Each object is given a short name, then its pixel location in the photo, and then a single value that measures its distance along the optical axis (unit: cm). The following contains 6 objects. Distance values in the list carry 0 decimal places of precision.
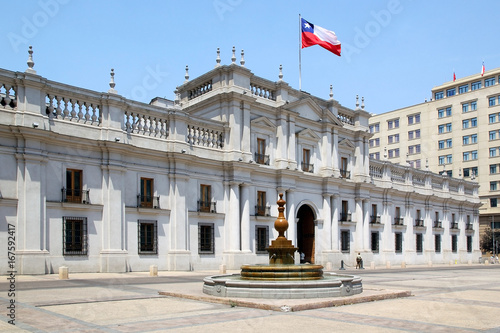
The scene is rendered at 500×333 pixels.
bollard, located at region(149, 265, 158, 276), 2703
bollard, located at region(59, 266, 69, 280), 2338
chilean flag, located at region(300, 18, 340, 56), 4056
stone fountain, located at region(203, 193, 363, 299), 1522
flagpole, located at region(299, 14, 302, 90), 4116
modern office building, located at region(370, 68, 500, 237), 8231
